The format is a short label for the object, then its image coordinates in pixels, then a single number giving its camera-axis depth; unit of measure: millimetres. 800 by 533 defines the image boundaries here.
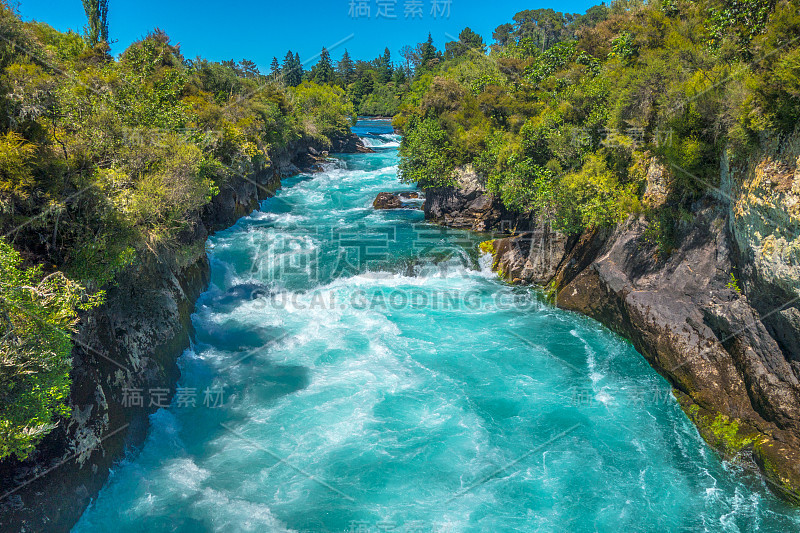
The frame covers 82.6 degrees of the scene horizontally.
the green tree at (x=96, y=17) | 30625
